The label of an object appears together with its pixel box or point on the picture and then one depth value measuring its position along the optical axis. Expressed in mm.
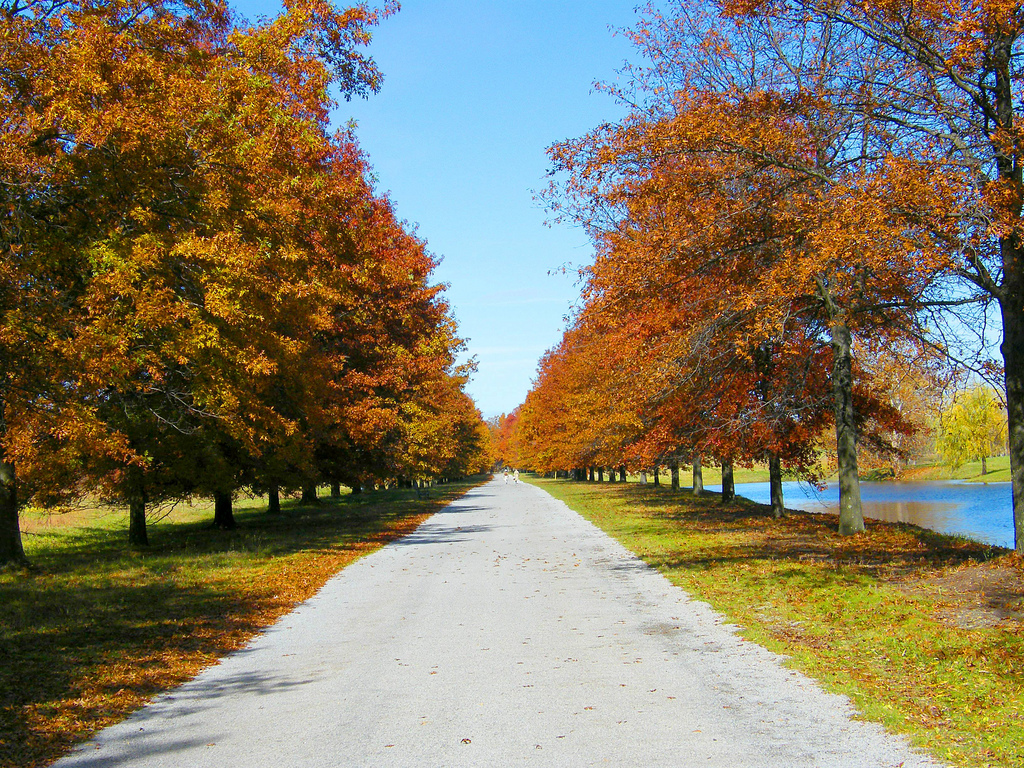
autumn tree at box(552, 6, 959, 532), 9266
